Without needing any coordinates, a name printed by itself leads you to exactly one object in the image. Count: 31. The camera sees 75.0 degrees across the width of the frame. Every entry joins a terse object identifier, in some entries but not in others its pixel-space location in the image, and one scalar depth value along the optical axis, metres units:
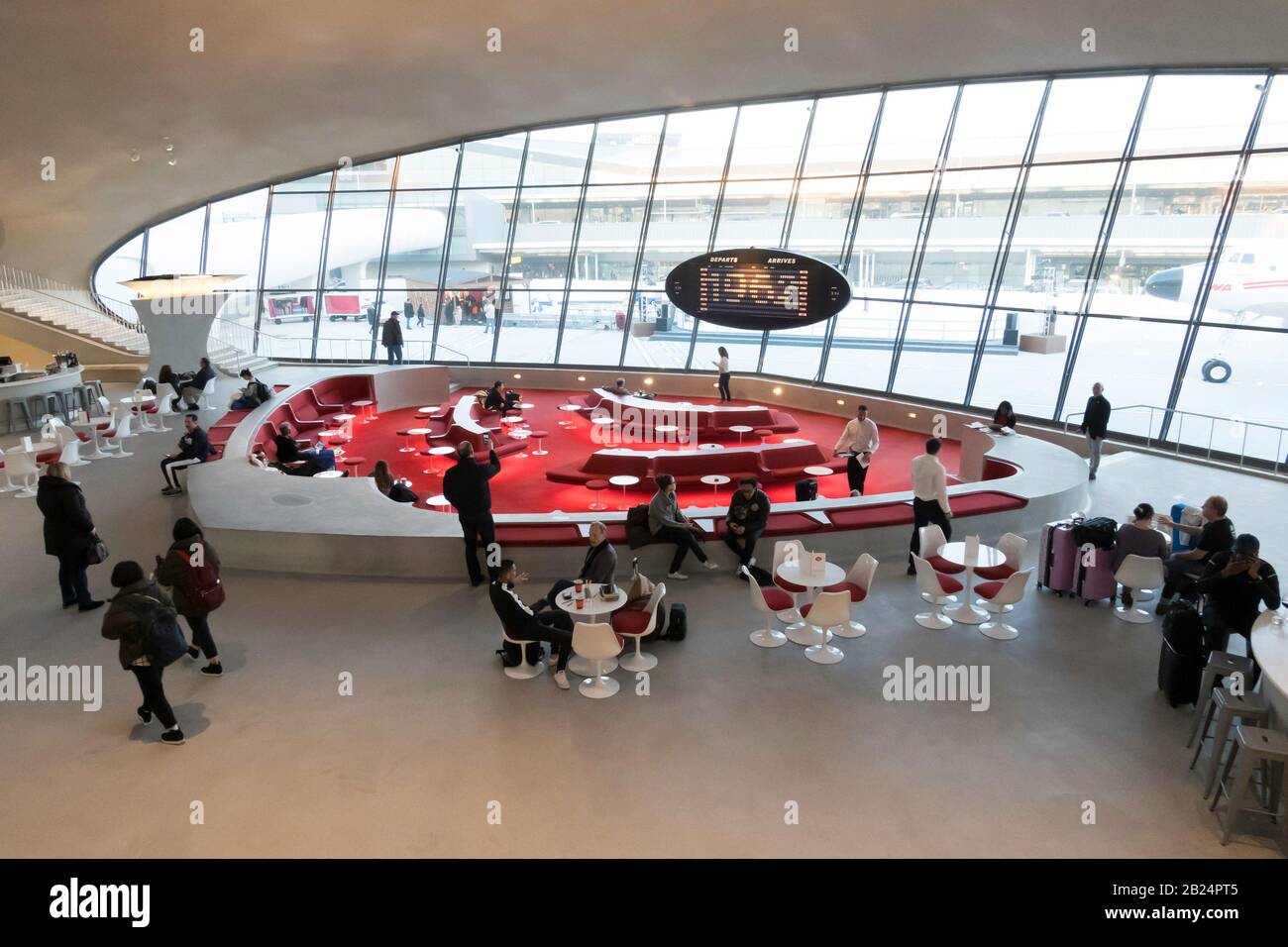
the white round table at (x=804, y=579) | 7.22
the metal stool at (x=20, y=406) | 15.19
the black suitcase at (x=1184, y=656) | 5.99
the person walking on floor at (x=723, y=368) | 18.83
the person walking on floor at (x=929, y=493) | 8.37
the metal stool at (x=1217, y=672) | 5.61
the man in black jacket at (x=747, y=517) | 8.59
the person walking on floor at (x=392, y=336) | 20.70
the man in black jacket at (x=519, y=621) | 6.43
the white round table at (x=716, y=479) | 12.19
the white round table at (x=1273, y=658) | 4.78
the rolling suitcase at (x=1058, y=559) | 7.98
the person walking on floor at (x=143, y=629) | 5.60
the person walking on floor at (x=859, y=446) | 11.69
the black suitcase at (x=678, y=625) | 7.27
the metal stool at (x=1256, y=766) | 4.60
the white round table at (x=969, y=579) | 7.62
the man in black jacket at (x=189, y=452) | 11.47
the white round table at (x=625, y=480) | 12.12
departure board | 12.12
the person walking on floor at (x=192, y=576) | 6.39
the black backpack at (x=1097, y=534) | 7.83
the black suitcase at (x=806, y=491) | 11.34
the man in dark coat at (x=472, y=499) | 8.08
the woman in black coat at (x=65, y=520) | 7.48
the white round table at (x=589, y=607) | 6.75
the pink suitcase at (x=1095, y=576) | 7.79
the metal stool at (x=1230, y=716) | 5.00
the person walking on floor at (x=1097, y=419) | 11.60
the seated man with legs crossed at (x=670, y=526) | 8.64
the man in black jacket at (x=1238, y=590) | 5.90
